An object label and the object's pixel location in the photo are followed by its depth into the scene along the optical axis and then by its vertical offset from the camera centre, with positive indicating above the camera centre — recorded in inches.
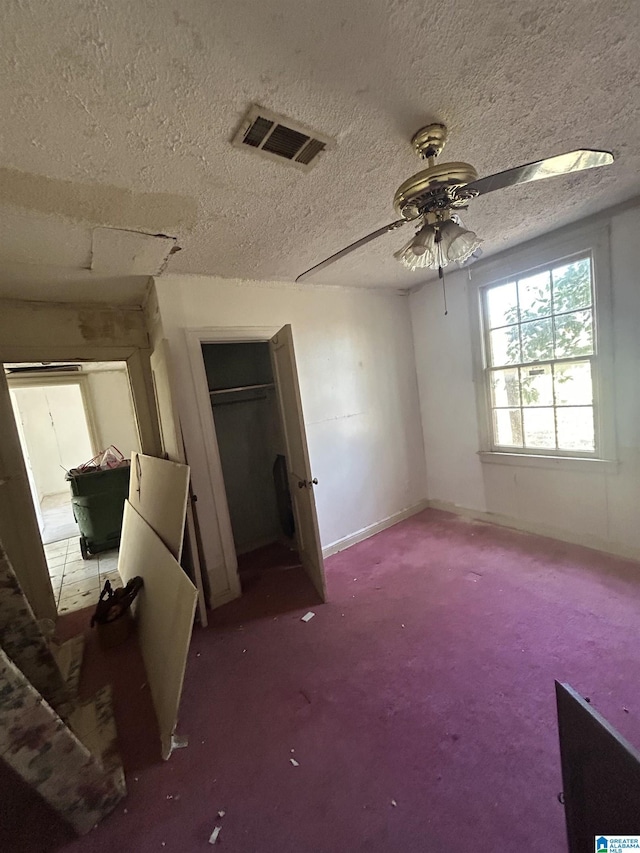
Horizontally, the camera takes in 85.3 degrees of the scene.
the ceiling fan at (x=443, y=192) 48.0 +26.2
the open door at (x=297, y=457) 101.4 -19.7
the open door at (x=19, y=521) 100.5 -26.1
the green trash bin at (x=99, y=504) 154.3 -37.5
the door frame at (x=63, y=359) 103.0 +4.6
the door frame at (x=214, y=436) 104.2 -9.2
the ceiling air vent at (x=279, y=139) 49.1 +38.7
